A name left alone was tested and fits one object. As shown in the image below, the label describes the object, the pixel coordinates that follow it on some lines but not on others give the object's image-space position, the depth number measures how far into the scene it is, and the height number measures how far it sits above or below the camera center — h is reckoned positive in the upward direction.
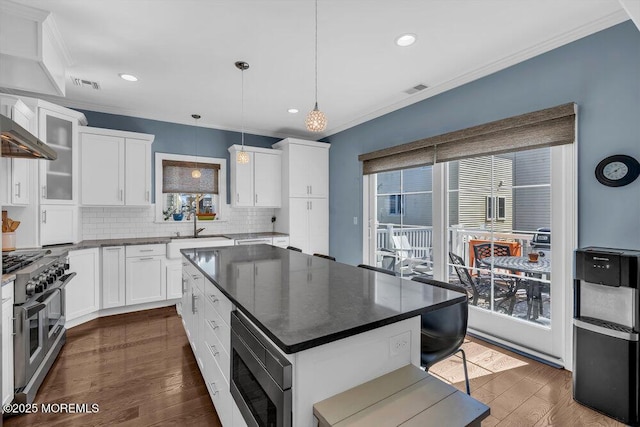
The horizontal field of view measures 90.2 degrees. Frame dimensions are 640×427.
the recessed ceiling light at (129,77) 3.32 +1.43
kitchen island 1.10 -0.42
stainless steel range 2.14 -0.76
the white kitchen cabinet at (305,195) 5.17 +0.29
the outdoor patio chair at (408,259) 3.85 -0.58
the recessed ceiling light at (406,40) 2.59 +1.43
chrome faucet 4.88 -0.25
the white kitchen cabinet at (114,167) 3.96 +0.59
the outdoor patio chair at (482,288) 3.04 -0.76
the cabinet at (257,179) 5.04 +0.55
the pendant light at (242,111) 3.07 +1.42
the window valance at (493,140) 2.54 +0.71
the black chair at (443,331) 1.82 -0.74
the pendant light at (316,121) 2.28 +0.66
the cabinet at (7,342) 2.01 -0.83
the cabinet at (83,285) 3.53 -0.83
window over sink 4.75 +0.40
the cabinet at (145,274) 4.04 -0.79
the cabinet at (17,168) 2.91 +0.44
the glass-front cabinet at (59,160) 3.40 +0.61
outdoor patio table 2.77 -0.51
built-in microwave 1.08 -0.63
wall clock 2.18 +0.29
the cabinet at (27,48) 2.16 +1.16
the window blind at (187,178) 4.79 +0.54
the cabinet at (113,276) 3.90 -0.78
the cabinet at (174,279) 4.27 -0.89
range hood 1.92 +0.50
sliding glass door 2.64 -0.24
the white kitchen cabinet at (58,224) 3.41 -0.12
